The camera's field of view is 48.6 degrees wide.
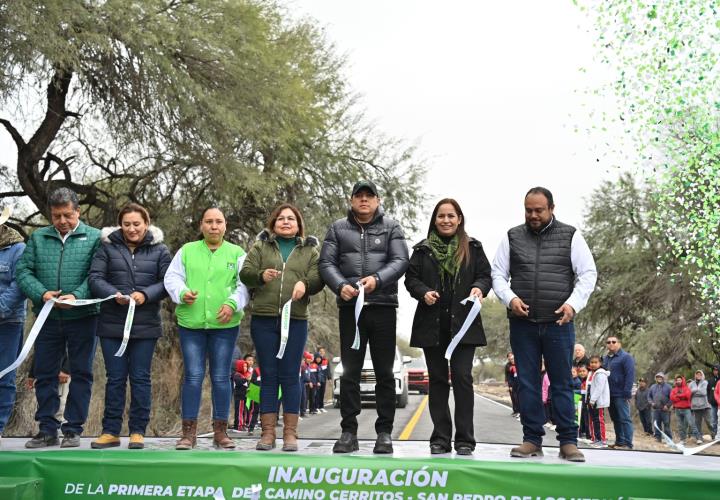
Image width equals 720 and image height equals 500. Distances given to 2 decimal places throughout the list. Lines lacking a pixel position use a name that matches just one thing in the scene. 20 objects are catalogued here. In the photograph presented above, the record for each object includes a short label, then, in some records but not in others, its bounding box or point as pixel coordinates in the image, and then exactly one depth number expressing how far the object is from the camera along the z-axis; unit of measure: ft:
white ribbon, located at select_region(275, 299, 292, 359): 19.01
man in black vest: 18.90
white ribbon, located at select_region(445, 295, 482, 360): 18.74
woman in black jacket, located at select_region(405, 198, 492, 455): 19.07
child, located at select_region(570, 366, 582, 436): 47.83
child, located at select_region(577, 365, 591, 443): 48.80
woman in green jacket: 19.58
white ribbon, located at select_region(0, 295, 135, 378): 19.39
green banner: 15.20
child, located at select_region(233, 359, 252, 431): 52.78
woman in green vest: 19.58
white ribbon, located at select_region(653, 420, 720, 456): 18.31
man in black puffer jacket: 19.06
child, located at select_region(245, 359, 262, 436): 51.93
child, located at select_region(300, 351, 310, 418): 73.77
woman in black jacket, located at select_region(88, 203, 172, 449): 19.85
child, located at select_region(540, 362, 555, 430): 50.81
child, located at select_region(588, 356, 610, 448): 42.78
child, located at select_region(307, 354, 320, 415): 77.15
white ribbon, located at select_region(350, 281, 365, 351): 18.43
